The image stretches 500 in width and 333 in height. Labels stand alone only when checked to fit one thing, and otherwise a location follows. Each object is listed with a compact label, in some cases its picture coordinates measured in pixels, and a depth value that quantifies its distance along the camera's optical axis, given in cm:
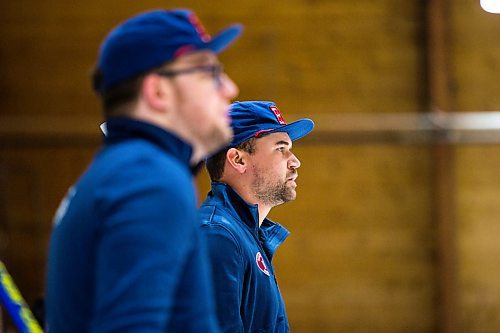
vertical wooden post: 1345
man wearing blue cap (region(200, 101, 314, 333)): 427
